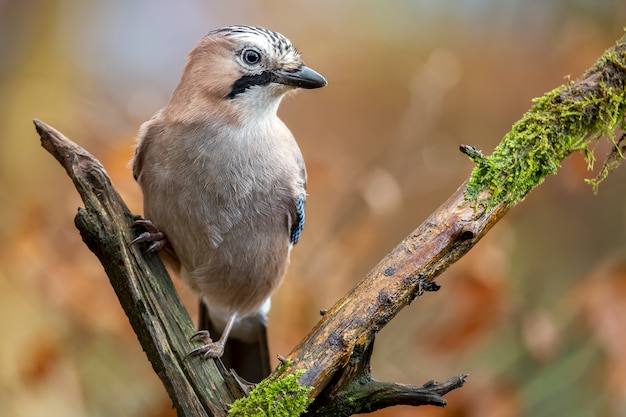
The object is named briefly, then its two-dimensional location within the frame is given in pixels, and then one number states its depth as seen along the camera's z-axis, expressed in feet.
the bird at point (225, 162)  19.43
